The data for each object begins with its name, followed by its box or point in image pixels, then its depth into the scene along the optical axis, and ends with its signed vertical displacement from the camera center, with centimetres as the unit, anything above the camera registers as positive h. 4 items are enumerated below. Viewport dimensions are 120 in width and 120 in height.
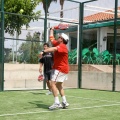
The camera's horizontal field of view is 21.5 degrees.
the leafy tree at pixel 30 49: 1328 +32
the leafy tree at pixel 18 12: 1267 +240
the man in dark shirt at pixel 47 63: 1064 -23
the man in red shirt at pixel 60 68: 741 -27
